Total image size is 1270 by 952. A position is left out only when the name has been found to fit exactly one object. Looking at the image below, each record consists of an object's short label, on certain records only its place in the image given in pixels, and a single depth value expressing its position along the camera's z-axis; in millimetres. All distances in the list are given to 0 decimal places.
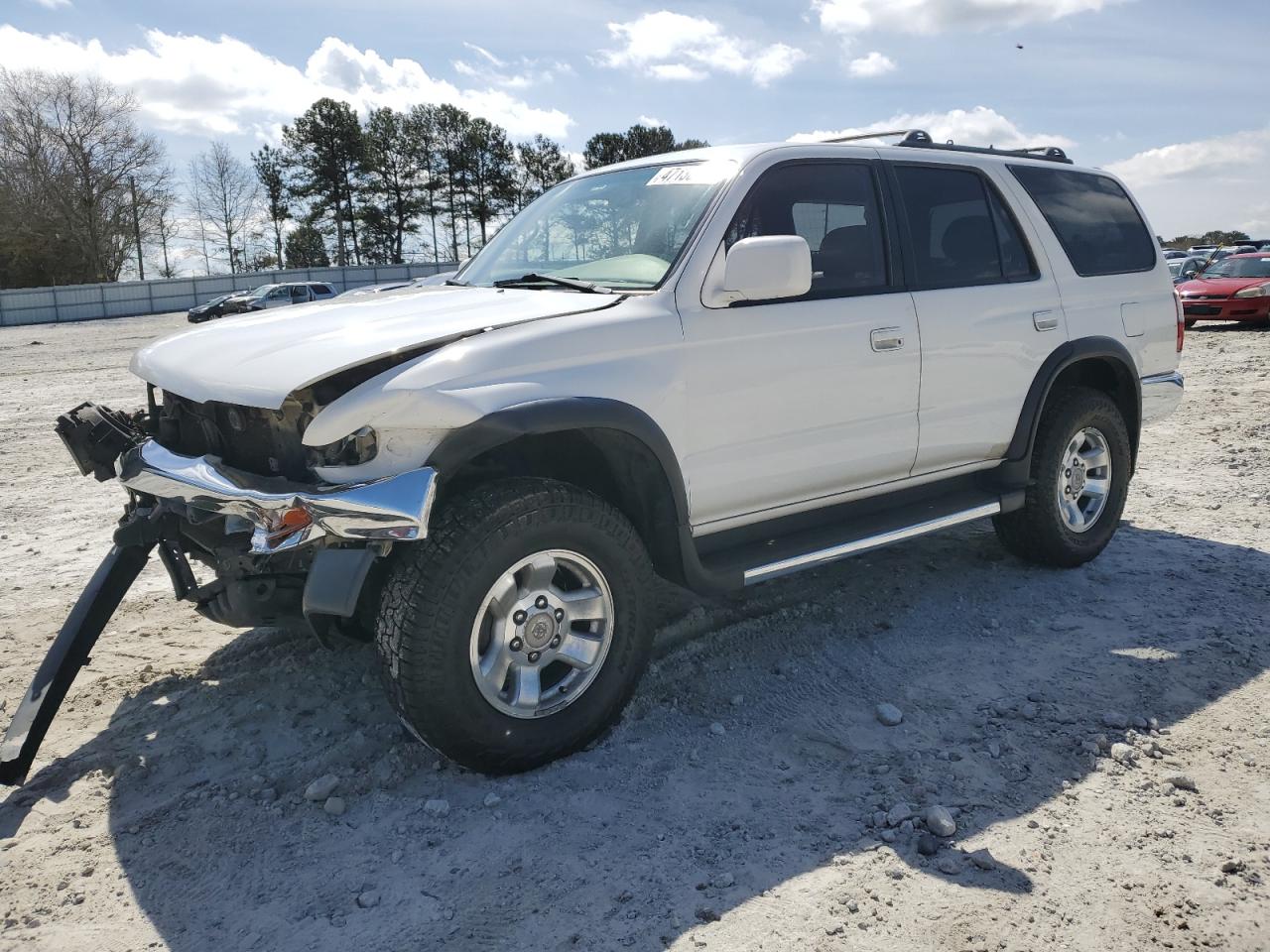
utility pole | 55031
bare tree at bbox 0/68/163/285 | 51156
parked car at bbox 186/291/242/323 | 33531
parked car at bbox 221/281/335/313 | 31953
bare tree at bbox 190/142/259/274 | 57531
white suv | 2949
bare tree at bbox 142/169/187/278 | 56094
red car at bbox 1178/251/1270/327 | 17469
